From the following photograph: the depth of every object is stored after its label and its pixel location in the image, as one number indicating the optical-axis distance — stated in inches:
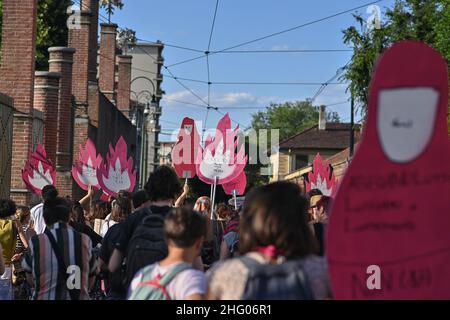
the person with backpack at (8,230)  370.3
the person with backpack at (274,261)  163.0
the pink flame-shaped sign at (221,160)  598.2
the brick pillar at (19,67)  849.5
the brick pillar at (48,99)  1000.9
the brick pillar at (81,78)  1235.2
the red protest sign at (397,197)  151.6
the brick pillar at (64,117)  1093.1
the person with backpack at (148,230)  264.4
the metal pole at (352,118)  1381.6
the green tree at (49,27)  1615.4
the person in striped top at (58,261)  274.4
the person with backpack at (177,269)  182.9
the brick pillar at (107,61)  1861.5
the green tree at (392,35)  1332.4
